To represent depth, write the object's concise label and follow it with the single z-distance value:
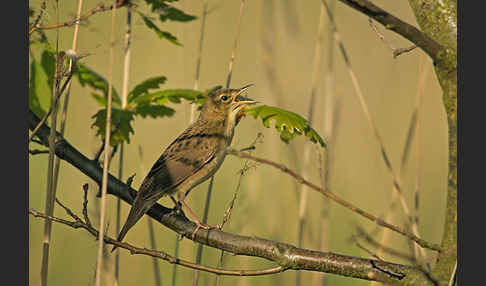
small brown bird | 5.64
